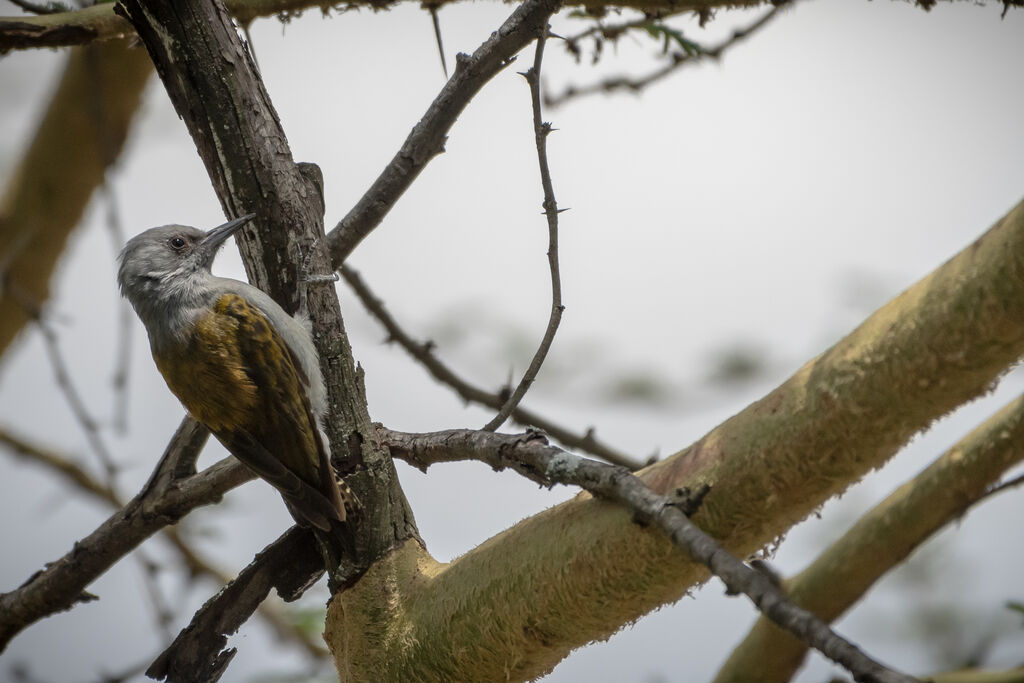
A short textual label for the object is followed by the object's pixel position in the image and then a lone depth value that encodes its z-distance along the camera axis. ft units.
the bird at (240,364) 22.07
